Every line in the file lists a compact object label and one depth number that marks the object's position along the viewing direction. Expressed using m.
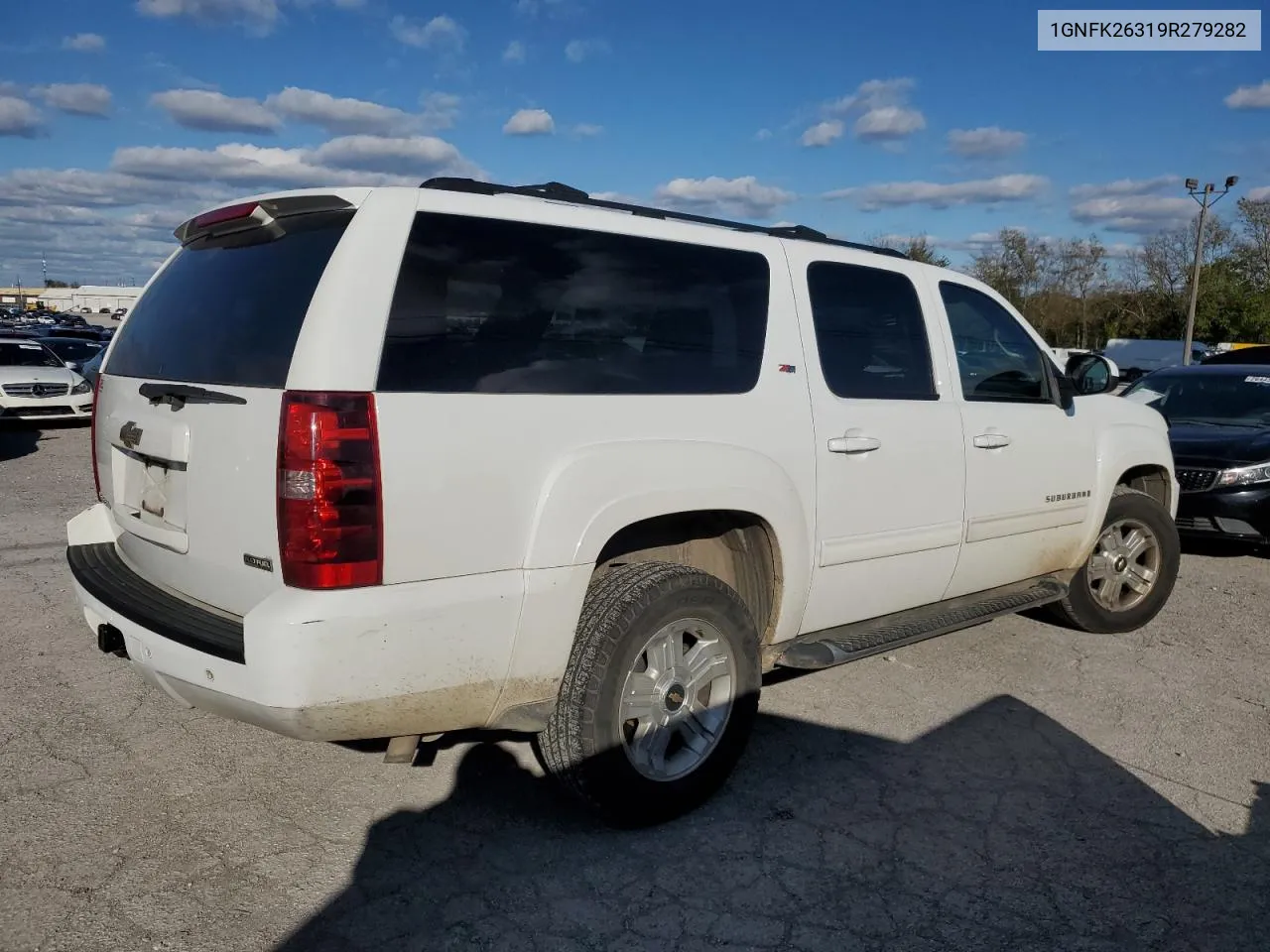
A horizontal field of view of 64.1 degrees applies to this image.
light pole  34.16
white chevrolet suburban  2.71
